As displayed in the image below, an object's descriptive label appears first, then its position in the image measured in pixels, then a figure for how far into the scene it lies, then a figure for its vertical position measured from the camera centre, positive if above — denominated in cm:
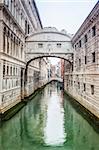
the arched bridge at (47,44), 2327 +309
